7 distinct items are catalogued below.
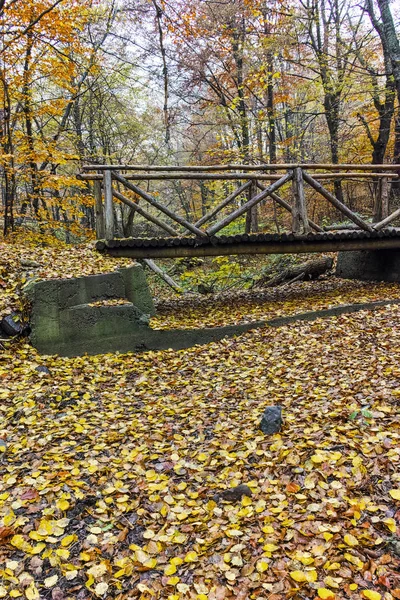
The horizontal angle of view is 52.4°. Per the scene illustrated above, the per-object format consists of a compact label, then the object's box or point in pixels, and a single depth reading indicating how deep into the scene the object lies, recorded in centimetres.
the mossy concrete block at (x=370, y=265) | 836
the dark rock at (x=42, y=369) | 472
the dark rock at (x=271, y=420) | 342
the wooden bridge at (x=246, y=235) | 624
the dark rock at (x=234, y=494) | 271
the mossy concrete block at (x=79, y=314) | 528
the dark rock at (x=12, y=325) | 524
